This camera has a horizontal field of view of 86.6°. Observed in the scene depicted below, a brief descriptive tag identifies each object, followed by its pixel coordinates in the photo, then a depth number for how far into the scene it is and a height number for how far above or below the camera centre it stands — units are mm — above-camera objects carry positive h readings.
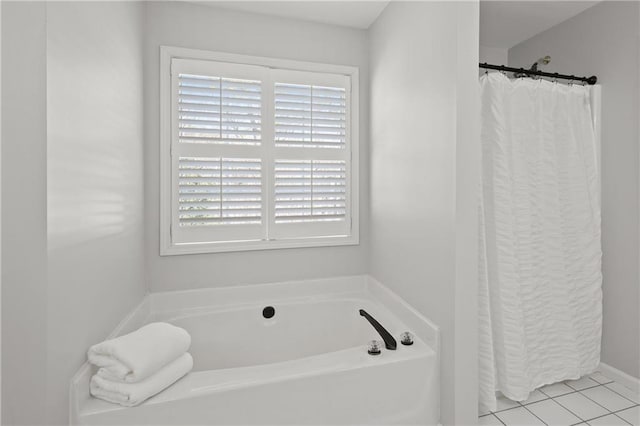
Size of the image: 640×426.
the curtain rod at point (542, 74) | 1907 +851
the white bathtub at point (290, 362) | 1327 -724
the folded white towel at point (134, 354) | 1269 -555
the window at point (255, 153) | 2189 +413
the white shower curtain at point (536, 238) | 1847 -141
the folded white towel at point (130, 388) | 1237 -657
